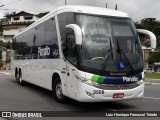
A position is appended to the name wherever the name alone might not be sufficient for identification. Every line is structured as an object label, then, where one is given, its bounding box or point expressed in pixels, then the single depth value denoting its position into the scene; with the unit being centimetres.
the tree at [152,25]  4879
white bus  647
